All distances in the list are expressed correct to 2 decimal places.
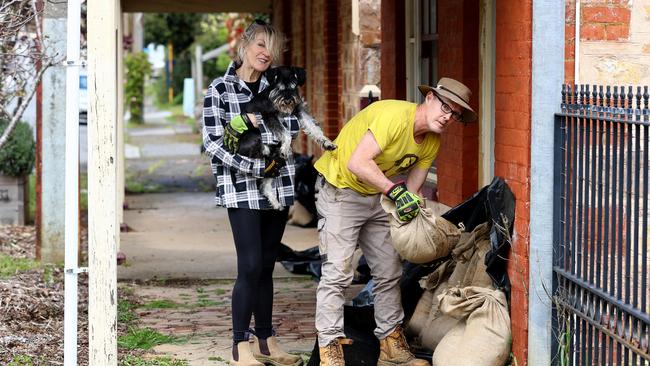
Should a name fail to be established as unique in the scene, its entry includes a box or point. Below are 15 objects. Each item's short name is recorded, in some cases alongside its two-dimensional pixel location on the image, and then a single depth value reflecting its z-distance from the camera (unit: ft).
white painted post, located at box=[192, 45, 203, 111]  308.15
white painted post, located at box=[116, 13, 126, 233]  78.64
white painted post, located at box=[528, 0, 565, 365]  38.34
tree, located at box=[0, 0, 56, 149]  52.52
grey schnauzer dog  43.02
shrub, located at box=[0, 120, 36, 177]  83.23
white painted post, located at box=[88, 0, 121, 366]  38.77
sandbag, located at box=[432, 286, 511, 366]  40.53
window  63.29
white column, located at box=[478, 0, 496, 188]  52.52
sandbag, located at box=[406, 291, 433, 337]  47.35
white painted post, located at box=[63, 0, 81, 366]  38.59
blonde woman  43.08
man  41.19
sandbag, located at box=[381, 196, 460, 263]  41.82
